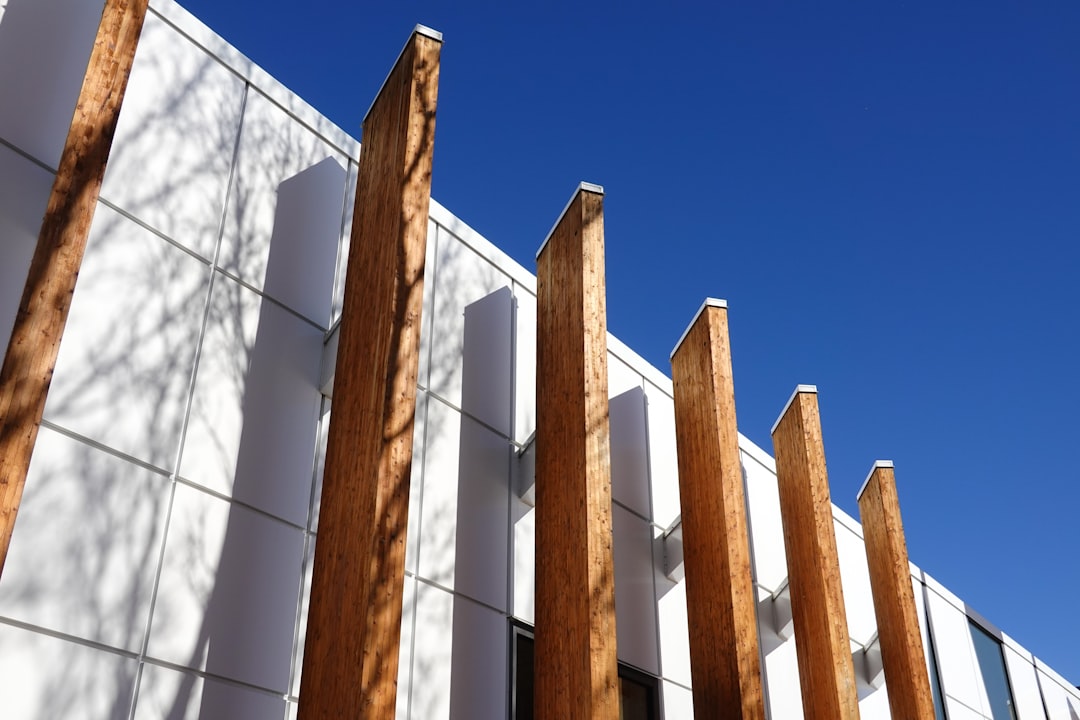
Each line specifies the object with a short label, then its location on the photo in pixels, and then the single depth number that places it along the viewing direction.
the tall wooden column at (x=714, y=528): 6.48
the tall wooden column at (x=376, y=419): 4.57
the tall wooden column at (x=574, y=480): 5.66
